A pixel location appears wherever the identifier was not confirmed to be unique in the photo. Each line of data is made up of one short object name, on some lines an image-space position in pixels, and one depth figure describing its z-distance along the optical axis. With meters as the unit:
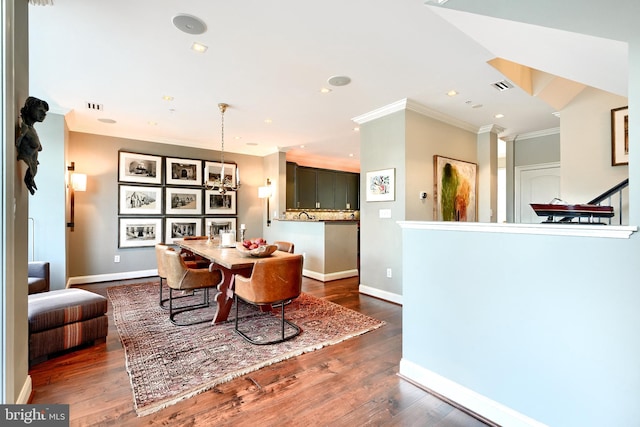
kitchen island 5.09
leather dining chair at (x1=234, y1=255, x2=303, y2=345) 2.54
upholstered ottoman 2.19
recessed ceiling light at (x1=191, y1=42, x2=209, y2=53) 2.39
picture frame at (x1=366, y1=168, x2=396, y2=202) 3.91
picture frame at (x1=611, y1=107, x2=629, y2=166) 3.14
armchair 3.19
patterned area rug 1.95
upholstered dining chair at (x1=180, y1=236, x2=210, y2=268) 3.93
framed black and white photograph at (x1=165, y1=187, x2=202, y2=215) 5.58
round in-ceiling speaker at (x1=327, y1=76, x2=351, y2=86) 3.00
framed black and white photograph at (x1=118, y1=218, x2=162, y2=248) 5.14
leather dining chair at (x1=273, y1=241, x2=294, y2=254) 3.86
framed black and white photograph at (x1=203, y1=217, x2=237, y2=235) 6.04
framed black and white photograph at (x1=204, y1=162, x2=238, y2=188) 6.00
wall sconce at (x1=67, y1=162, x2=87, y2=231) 4.44
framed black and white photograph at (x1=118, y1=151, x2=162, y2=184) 5.12
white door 4.90
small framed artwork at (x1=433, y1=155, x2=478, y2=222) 4.18
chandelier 6.03
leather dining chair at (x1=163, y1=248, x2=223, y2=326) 3.00
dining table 2.76
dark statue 1.58
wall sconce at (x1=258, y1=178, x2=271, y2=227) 6.46
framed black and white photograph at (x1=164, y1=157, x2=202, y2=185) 5.55
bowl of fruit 2.79
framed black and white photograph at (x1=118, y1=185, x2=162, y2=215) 5.14
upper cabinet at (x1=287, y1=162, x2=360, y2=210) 7.26
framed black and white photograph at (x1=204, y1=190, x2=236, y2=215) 6.03
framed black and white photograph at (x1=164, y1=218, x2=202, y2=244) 5.57
